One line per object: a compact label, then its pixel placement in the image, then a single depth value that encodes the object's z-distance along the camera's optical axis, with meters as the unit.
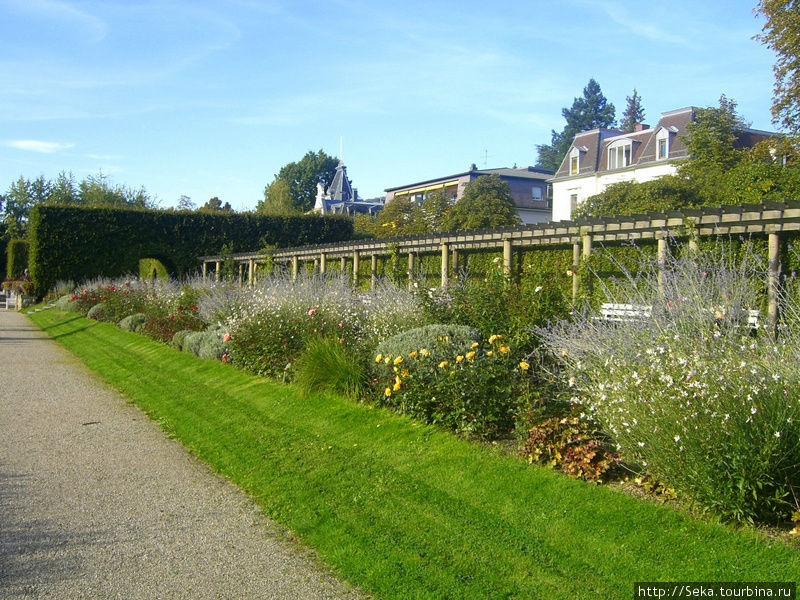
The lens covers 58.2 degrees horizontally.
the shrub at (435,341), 6.92
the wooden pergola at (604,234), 8.42
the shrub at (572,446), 4.89
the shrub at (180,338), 13.74
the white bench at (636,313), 5.32
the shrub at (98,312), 21.77
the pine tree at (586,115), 80.38
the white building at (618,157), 42.62
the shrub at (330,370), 7.86
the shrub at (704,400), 3.97
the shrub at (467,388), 6.01
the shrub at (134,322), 18.05
